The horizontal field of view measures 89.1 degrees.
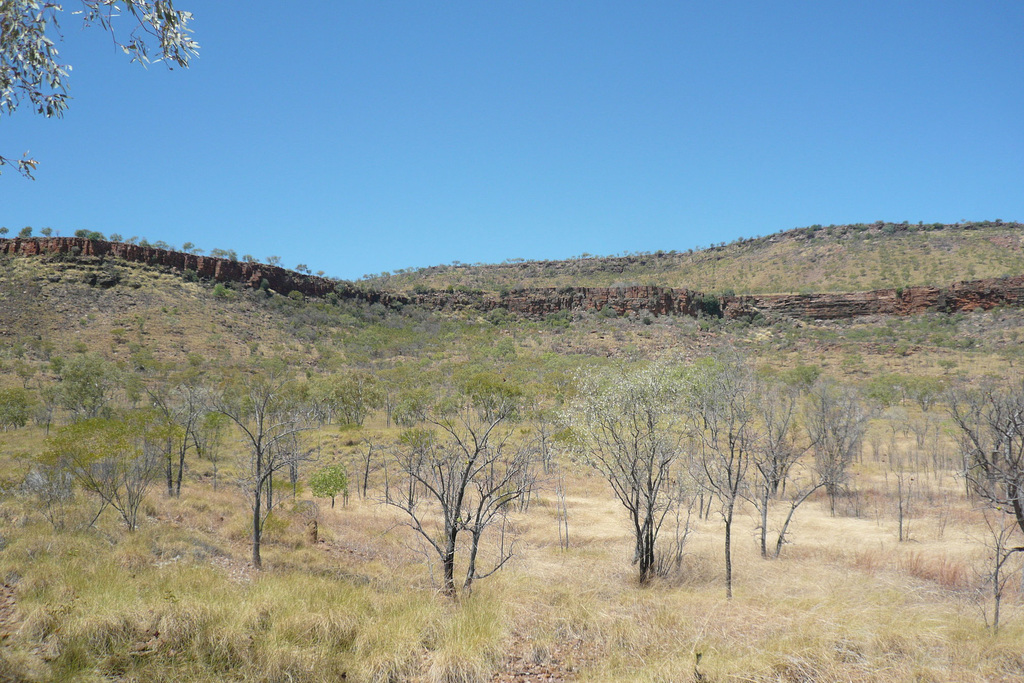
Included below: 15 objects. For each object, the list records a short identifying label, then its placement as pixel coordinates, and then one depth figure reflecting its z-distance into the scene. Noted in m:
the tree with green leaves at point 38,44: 5.64
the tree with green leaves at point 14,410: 29.42
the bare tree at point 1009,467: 9.84
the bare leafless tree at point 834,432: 24.22
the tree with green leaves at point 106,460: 15.44
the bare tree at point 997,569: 8.73
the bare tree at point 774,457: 17.08
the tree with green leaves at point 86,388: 31.70
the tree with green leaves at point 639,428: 13.55
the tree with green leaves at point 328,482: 23.62
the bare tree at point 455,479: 9.57
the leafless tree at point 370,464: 32.29
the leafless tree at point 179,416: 21.91
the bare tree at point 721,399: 12.53
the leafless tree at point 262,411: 13.86
